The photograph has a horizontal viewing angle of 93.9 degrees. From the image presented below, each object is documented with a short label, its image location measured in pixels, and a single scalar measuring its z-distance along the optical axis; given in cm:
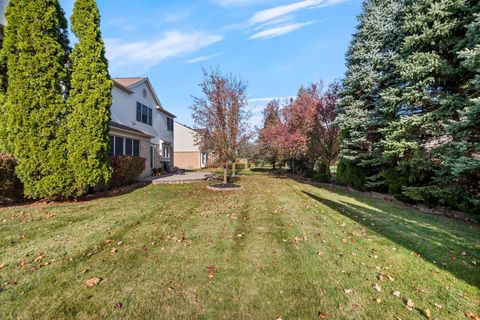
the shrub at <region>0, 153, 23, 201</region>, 737
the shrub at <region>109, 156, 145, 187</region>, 1147
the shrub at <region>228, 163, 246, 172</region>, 3498
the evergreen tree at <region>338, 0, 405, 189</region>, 1061
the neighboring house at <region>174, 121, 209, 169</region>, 3425
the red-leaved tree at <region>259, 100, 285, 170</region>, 2102
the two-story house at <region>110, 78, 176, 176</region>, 1405
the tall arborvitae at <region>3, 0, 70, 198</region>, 764
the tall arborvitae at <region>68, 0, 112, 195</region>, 839
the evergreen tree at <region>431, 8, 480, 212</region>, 608
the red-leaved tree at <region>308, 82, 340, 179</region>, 1662
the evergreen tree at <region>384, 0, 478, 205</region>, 762
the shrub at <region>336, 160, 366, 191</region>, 1233
